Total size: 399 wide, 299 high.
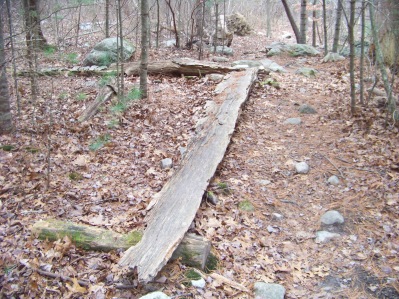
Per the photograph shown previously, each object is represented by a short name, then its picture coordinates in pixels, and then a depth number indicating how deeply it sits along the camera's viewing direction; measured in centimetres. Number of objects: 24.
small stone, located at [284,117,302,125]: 653
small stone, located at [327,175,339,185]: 478
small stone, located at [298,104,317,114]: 690
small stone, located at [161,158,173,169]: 520
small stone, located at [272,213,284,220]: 427
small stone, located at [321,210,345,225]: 411
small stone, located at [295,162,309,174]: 504
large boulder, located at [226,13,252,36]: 1792
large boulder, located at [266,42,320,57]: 1248
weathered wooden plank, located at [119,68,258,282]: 328
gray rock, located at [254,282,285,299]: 315
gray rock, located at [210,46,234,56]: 1281
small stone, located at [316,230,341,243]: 390
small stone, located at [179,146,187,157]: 541
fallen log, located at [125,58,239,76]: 898
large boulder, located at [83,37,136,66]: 988
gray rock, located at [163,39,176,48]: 1319
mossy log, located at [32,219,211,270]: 343
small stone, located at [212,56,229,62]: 1151
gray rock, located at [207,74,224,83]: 856
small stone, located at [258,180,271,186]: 485
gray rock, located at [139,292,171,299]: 292
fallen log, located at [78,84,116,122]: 664
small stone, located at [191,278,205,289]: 323
